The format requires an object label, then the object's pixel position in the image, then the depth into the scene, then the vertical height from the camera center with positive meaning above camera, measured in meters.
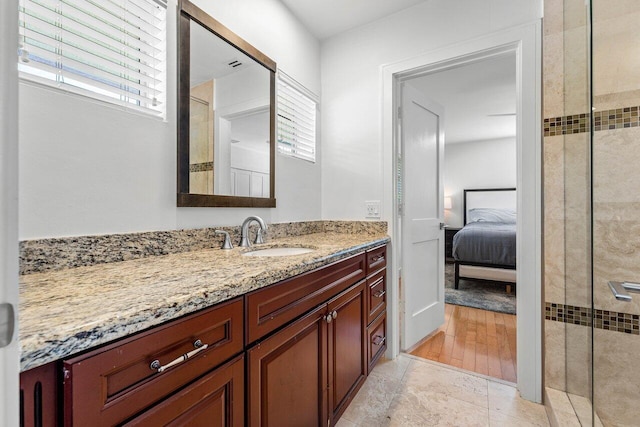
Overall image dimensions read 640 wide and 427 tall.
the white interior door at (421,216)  2.15 -0.05
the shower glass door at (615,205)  1.27 +0.02
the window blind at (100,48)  0.91 +0.58
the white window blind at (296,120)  2.00 +0.66
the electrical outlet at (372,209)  2.12 +0.01
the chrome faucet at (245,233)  1.54 -0.12
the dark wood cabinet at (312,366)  0.89 -0.59
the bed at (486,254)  3.49 -0.55
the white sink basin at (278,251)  1.56 -0.23
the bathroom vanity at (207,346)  0.48 -0.31
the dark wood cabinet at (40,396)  0.43 -0.28
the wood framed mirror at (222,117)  1.34 +0.50
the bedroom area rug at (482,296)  3.10 -1.02
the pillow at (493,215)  5.13 -0.11
